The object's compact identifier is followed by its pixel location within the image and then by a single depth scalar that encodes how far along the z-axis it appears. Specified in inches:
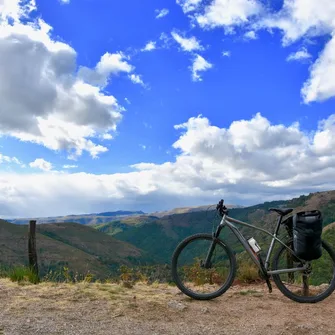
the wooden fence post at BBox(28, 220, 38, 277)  425.4
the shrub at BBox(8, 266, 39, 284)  339.0
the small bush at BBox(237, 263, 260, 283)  358.3
